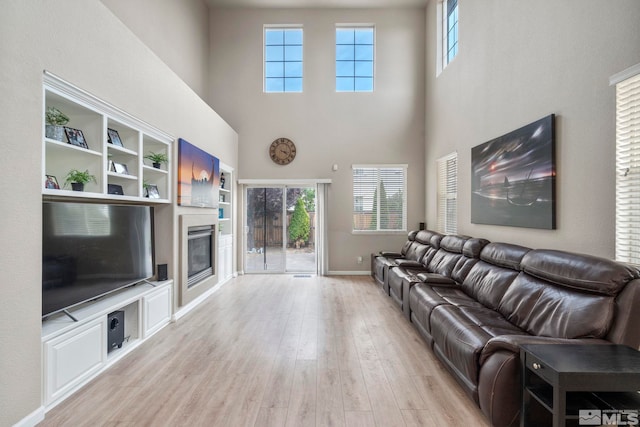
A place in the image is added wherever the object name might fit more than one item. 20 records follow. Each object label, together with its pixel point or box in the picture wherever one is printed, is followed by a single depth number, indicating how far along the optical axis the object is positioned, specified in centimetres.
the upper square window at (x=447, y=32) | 546
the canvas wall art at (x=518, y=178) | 301
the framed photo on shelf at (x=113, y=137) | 309
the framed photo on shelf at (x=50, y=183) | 233
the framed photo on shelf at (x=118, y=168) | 303
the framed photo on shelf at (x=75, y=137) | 256
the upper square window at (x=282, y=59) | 694
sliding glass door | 689
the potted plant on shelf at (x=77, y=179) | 249
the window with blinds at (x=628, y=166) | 216
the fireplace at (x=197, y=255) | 419
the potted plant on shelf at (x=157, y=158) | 377
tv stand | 219
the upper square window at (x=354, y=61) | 694
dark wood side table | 156
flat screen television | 229
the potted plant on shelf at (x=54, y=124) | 233
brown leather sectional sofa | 191
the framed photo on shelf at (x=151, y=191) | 362
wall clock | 686
